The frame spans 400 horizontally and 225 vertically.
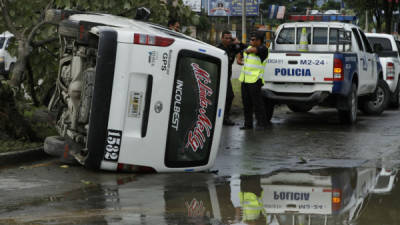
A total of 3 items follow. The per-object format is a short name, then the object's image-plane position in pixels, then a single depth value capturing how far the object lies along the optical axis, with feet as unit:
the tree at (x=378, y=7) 109.53
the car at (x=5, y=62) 84.06
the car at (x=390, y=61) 61.31
